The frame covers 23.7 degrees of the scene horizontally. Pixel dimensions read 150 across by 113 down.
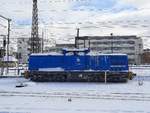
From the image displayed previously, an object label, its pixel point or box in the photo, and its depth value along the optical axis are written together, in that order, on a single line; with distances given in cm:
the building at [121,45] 14312
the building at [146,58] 12912
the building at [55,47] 13542
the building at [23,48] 16488
